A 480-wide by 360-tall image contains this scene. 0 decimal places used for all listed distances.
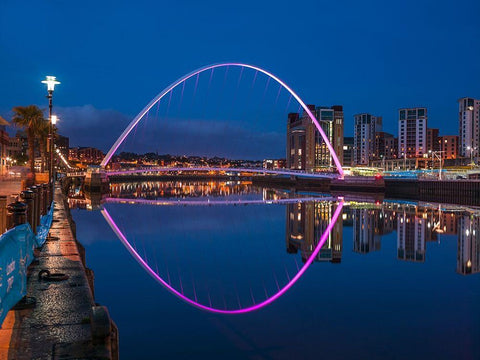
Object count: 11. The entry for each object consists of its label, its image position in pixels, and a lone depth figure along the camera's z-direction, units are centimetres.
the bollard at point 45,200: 1392
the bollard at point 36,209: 970
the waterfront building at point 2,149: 4525
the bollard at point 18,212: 573
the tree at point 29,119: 4219
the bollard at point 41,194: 1181
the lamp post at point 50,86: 1803
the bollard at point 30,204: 764
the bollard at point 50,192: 1838
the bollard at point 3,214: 803
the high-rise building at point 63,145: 18475
